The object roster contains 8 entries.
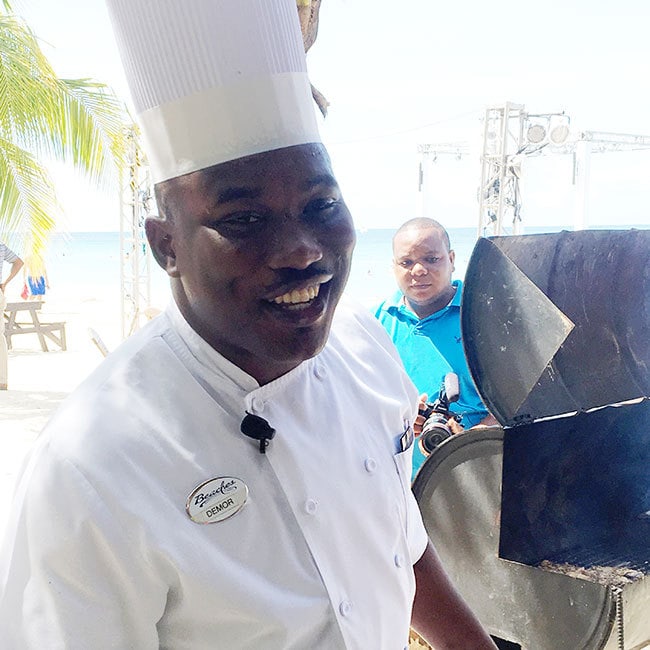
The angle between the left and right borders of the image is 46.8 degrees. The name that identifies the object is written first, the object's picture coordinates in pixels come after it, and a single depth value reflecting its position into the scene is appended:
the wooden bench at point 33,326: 11.15
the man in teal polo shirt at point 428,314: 3.29
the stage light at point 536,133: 8.84
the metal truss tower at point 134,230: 8.40
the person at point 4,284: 7.48
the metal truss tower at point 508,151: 8.85
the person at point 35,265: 7.30
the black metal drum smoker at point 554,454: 2.10
